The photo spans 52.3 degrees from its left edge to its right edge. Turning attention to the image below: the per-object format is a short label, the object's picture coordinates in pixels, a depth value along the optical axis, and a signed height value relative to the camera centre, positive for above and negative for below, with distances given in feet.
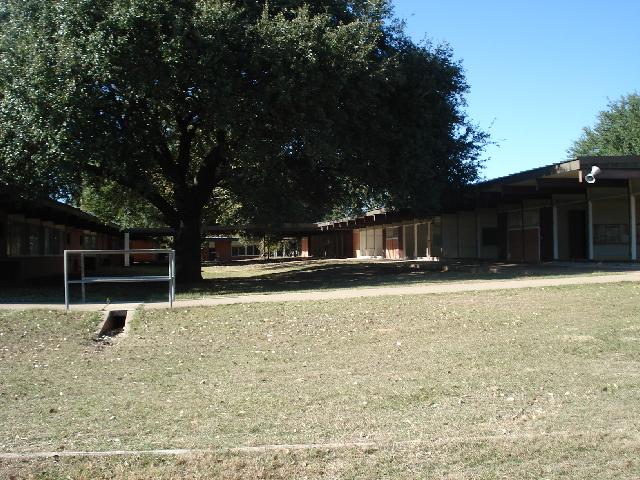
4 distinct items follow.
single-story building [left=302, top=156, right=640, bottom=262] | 72.02 +4.52
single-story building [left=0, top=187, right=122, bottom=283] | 77.67 +3.68
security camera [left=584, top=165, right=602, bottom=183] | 63.70 +7.19
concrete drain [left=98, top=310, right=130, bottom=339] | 40.14 -4.44
